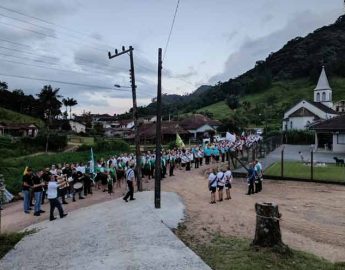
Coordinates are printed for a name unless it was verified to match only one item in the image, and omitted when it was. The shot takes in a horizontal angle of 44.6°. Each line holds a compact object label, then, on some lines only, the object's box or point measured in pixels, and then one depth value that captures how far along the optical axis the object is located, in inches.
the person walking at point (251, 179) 841.5
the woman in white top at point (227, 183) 773.3
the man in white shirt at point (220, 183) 756.0
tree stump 425.4
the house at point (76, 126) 4287.4
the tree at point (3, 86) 4498.0
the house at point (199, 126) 3006.9
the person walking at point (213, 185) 746.8
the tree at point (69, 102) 4768.9
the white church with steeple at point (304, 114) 2893.7
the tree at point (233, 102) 4697.3
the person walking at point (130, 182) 742.5
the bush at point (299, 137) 2240.4
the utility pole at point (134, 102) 920.9
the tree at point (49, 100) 3750.2
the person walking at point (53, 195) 621.9
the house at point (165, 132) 2650.1
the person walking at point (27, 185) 706.8
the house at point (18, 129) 3115.2
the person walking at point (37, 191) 689.0
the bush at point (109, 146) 2069.4
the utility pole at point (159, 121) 707.2
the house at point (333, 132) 1603.1
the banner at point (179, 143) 1393.9
